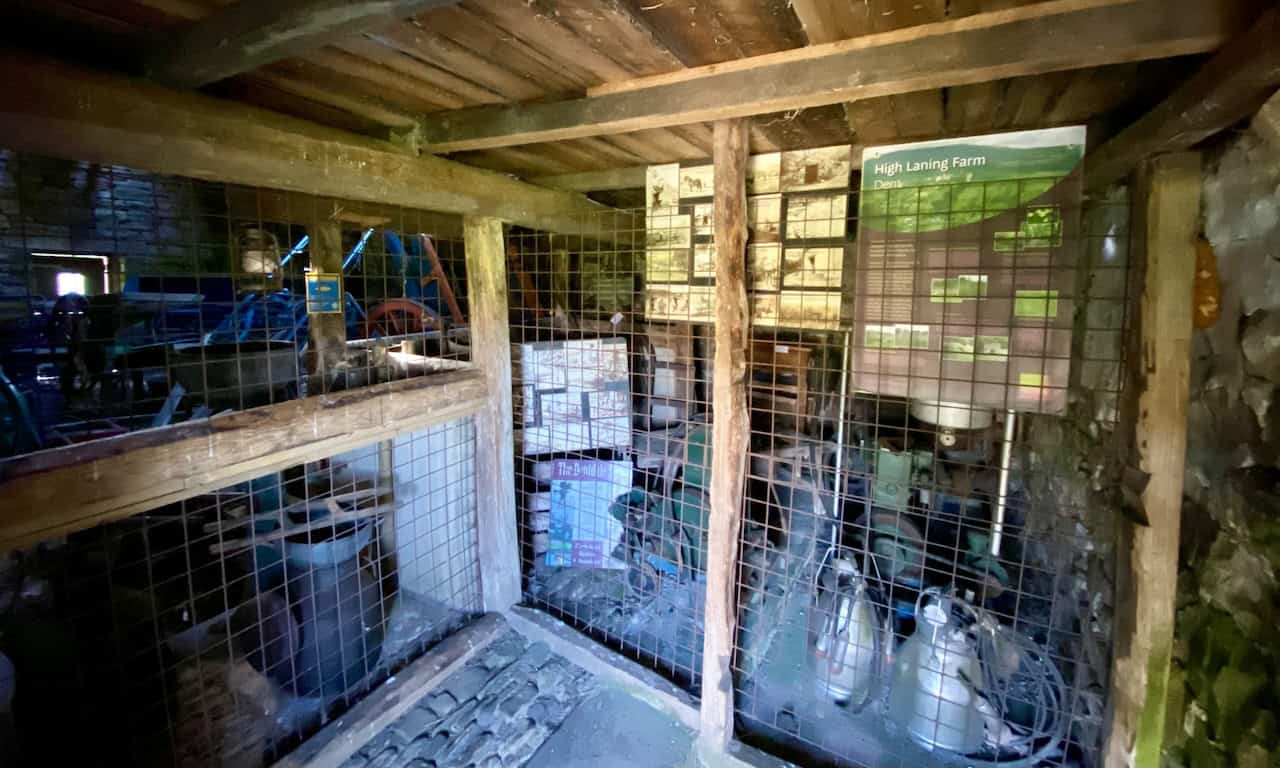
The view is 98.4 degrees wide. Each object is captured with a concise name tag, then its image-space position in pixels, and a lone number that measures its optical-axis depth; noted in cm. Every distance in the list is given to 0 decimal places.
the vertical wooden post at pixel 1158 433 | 121
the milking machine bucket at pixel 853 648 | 206
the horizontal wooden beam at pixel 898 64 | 90
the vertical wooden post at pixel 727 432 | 162
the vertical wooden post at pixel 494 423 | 229
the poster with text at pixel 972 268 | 147
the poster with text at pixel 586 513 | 259
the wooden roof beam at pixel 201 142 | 103
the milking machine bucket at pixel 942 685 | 180
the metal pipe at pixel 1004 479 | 185
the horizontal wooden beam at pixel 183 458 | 117
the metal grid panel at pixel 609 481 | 252
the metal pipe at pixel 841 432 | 190
